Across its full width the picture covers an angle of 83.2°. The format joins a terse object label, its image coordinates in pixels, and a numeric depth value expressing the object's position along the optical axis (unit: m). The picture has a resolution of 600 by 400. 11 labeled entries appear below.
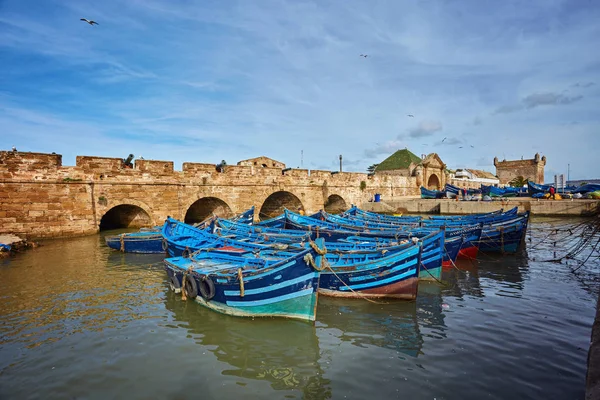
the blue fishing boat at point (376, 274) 7.98
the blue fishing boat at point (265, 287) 6.48
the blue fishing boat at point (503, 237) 13.10
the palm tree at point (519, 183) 47.94
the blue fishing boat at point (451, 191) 35.09
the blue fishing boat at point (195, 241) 9.90
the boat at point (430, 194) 36.16
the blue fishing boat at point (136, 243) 13.56
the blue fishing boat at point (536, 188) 31.97
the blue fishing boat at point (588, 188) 29.58
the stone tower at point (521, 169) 57.75
